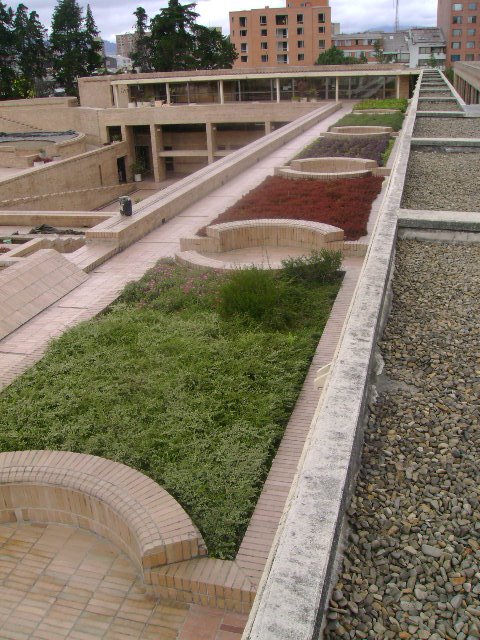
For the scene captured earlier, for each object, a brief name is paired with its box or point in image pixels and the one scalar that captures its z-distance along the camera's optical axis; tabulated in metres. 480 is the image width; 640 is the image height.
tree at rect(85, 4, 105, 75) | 56.81
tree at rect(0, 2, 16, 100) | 53.45
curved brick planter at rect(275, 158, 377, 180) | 17.39
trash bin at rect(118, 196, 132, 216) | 14.42
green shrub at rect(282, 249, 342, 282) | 10.56
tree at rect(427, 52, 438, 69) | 80.09
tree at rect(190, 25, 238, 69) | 55.56
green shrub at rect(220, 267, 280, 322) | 9.08
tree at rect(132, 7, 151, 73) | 59.15
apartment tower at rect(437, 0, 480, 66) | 76.94
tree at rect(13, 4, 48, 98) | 56.49
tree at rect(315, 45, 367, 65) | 66.08
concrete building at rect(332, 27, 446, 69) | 83.94
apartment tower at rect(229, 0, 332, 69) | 70.38
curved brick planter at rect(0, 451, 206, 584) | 4.98
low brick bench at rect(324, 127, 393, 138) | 23.73
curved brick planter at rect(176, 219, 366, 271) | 12.27
